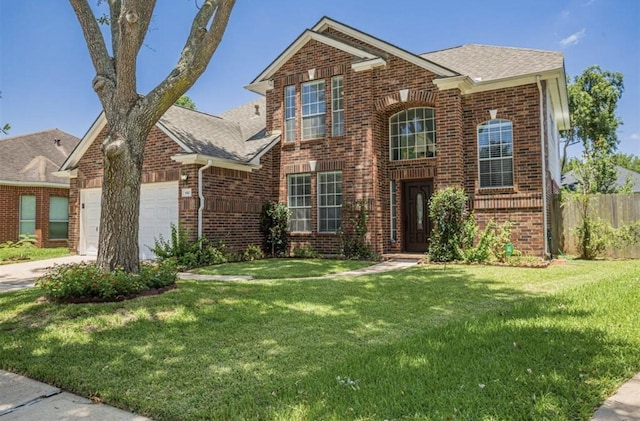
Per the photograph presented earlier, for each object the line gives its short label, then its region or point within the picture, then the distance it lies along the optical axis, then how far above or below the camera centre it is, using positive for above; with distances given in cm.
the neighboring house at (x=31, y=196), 1777 +125
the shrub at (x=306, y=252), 1359 -92
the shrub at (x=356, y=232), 1284 -26
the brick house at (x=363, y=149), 1207 +232
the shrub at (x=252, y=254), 1317 -94
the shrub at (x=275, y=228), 1427 -14
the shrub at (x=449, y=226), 1175 -8
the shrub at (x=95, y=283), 606 -87
